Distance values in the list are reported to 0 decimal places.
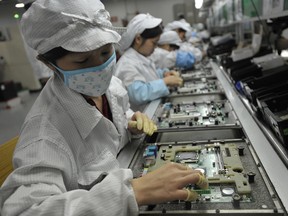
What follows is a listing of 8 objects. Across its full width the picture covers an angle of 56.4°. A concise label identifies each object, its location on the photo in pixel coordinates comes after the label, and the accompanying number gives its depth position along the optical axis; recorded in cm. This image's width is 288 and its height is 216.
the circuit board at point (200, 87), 228
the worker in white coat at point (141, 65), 226
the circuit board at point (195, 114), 153
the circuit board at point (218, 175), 81
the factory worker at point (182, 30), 462
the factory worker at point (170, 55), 396
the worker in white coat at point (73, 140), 75
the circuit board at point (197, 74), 295
